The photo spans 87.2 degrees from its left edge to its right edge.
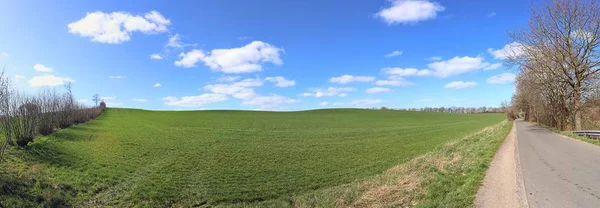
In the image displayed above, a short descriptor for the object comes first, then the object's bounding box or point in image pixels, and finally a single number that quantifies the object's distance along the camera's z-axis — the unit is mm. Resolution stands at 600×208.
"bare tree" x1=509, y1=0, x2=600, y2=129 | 29391
